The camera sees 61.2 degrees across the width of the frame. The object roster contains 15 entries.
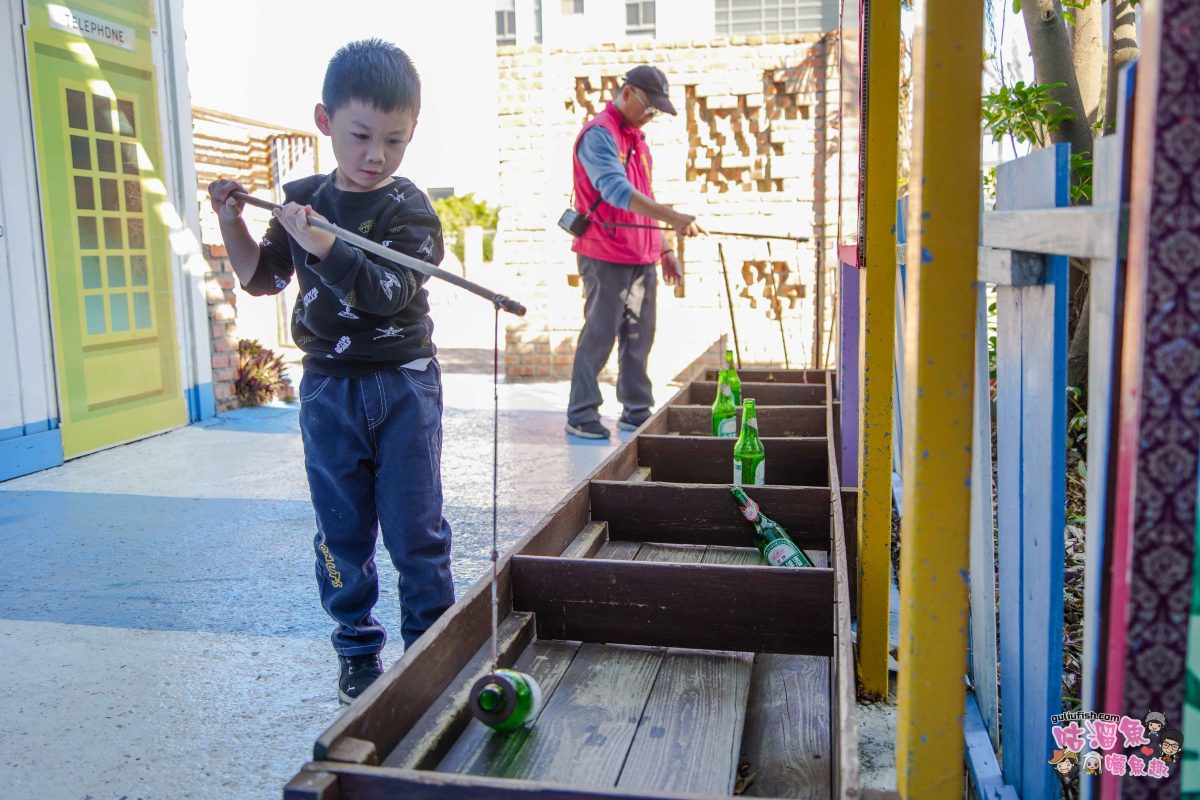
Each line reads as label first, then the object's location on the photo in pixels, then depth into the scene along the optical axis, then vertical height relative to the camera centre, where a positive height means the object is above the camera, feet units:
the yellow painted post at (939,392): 4.61 -0.63
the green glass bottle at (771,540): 10.14 -2.86
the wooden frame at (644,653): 5.56 -2.84
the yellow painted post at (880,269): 8.29 -0.09
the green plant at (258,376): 26.55 -2.70
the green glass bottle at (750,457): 12.78 -2.44
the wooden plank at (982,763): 7.02 -3.69
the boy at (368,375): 8.80 -0.93
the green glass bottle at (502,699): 6.47 -2.75
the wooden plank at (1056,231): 4.08 +0.11
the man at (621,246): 20.48 +0.40
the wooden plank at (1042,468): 5.59 -1.24
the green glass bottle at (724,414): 15.81 -2.39
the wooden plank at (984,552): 7.38 -2.24
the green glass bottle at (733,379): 17.10 -1.99
